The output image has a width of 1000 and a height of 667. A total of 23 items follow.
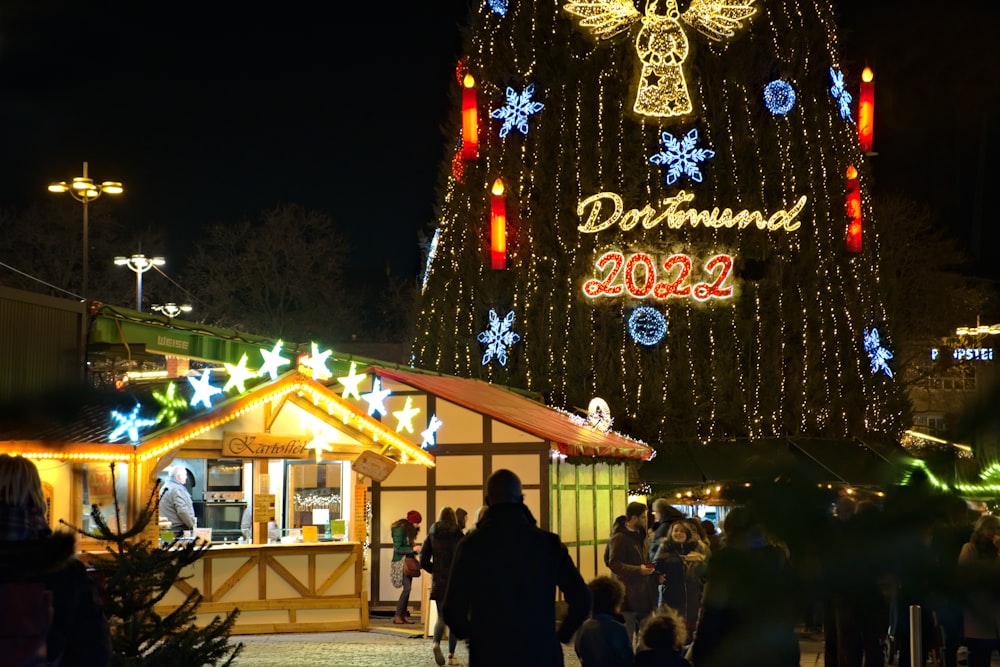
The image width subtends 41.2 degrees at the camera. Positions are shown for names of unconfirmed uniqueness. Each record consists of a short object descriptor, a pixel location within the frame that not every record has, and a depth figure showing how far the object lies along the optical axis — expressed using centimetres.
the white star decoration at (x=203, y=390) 1507
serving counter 1617
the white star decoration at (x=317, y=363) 1705
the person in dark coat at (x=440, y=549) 1414
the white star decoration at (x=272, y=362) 1639
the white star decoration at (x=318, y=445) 1703
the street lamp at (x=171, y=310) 3657
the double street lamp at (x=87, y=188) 2916
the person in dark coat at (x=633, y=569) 1318
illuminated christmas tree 3366
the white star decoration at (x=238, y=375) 1564
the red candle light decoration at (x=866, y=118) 3603
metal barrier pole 506
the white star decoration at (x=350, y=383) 1750
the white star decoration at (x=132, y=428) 1298
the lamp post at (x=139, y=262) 3119
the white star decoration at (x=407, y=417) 1958
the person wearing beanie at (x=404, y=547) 1886
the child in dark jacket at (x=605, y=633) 728
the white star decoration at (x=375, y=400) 1864
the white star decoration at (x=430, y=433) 2058
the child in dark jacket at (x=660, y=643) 673
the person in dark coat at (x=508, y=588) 542
